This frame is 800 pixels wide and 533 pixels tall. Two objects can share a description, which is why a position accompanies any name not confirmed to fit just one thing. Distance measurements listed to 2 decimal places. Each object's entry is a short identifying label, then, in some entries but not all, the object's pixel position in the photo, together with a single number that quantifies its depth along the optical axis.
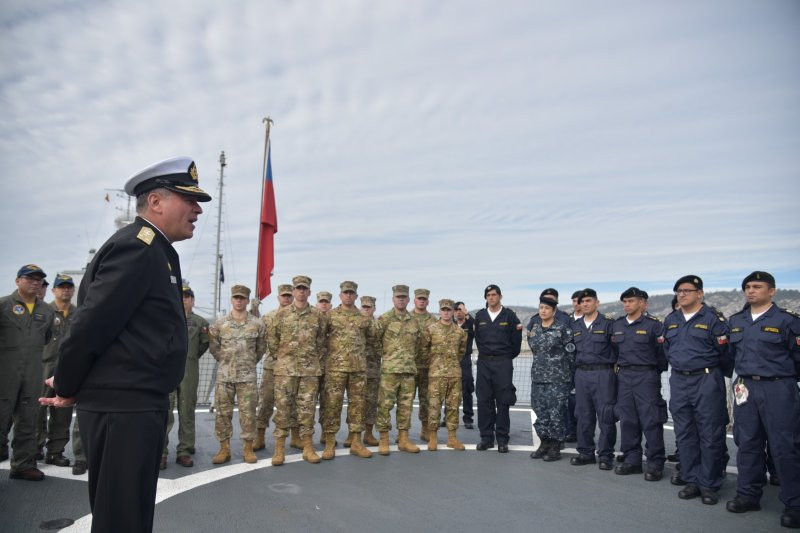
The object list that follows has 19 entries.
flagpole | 9.05
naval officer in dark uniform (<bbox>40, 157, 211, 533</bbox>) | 1.81
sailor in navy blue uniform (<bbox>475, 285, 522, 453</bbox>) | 6.42
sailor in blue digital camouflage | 5.96
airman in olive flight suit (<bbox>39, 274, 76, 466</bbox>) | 5.20
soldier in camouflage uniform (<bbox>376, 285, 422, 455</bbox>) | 6.27
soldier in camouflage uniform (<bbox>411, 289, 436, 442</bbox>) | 7.02
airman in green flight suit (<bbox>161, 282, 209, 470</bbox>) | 5.43
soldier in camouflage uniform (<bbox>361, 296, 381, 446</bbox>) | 6.96
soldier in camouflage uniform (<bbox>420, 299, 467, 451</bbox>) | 6.44
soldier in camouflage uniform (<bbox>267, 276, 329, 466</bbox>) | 5.70
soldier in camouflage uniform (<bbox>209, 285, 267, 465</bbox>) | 5.55
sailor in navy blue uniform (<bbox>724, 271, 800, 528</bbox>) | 4.09
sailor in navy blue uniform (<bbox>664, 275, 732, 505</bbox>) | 4.58
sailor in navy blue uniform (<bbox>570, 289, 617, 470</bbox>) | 5.70
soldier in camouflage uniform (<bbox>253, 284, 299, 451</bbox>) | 6.39
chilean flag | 8.95
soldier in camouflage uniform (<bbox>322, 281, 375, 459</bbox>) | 5.94
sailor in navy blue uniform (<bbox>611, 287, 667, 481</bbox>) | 5.25
